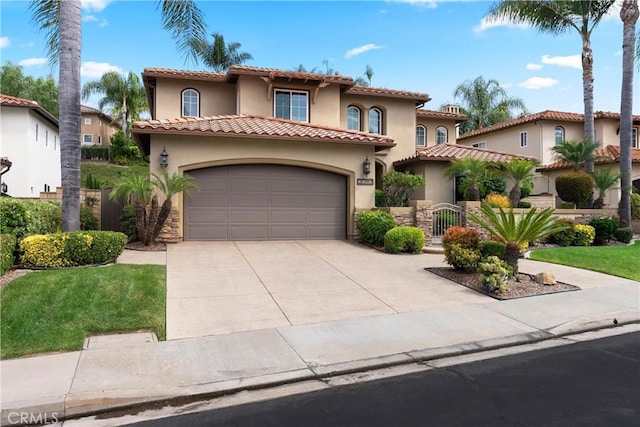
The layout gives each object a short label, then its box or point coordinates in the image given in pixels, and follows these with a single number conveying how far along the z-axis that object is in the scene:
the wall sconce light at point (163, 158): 14.32
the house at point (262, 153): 14.84
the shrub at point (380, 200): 18.72
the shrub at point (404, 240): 13.97
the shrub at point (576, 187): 19.56
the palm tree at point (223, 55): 33.81
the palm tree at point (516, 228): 10.12
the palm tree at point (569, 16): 20.30
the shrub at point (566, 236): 16.25
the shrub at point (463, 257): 10.73
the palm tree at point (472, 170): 17.45
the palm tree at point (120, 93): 43.24
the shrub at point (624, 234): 17.37
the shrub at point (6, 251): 8.65
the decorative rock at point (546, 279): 10.15
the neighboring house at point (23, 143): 21.45
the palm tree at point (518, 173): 17.61
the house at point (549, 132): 26.47
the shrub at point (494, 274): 9.32
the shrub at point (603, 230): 17.05
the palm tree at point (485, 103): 37.91
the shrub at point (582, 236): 16.47
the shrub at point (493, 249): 10.77
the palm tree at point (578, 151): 20.08
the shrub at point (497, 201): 16.46
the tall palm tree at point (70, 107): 10.41
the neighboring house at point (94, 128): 53.25
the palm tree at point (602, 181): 19.19
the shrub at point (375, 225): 14.96
